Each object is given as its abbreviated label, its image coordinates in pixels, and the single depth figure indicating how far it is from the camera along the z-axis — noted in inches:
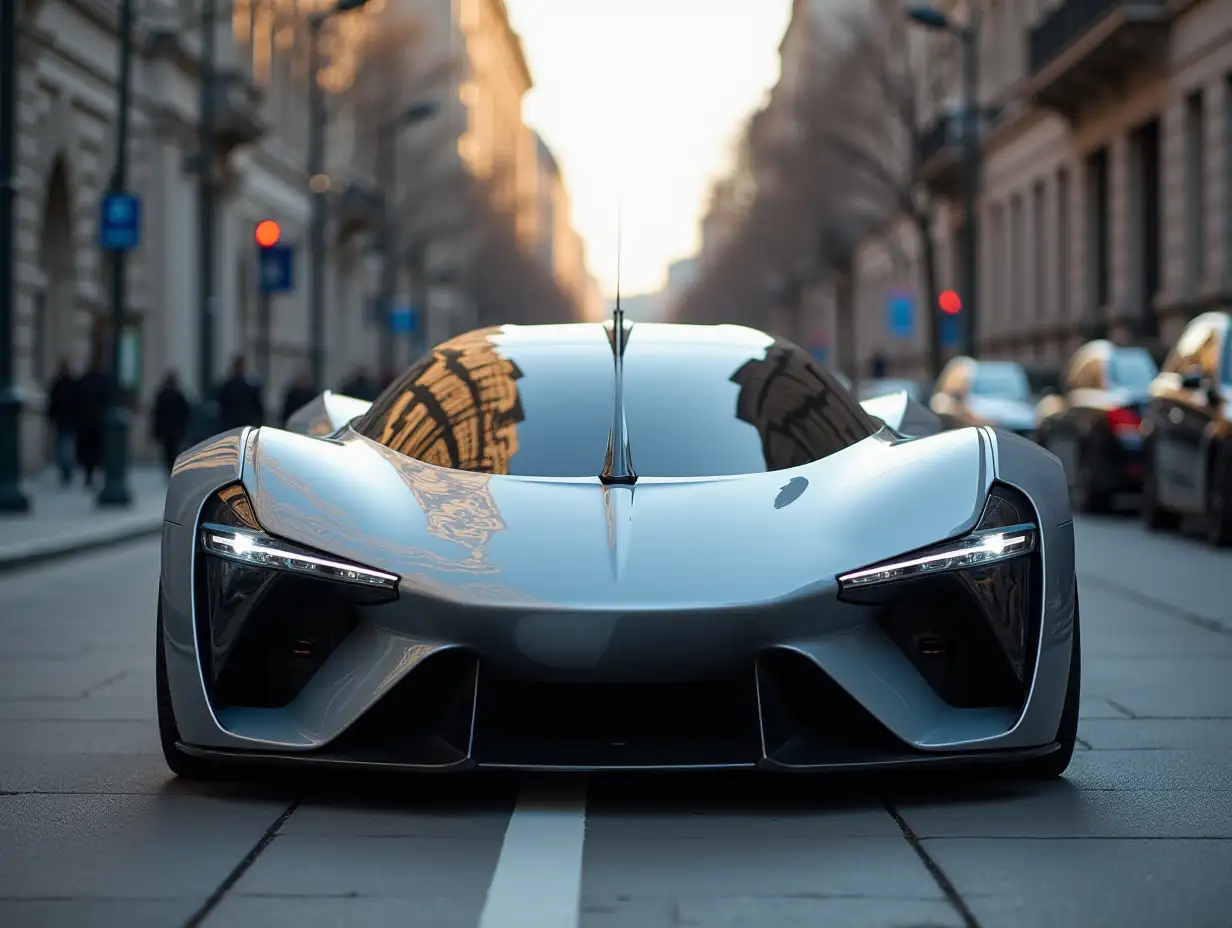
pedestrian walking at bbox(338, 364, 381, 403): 1325.0
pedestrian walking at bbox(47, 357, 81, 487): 1006.4
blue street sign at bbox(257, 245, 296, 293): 1211.2
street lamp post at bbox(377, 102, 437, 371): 2058.3
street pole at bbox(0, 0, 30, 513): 720.3
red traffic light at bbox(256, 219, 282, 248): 1141.7
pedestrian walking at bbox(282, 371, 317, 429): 1037.8
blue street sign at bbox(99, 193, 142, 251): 837.2
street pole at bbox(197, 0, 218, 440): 1031.6
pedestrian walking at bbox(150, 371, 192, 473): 1107.3
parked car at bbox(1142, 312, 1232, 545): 565.0
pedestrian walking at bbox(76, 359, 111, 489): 1008.2
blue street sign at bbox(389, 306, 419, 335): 2151.8
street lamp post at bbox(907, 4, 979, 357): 1344.7
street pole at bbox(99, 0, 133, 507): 802.8
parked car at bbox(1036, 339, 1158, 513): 719.1
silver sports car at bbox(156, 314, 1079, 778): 182.7
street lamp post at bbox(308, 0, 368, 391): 1454.2
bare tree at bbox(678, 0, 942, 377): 1870.1
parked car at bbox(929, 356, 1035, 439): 915.4
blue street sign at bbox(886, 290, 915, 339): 1925.4
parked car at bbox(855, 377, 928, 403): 1435.0
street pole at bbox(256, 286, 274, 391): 1755.7
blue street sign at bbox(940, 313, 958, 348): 1577.3
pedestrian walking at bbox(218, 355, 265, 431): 1018.1
